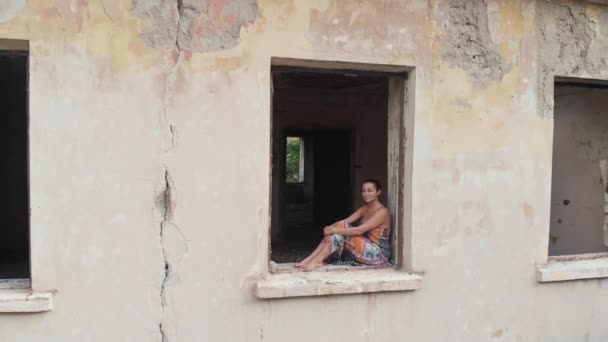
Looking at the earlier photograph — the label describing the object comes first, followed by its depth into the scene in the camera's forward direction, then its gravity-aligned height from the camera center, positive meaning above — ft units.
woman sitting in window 12.80 -2.23
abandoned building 9.93 -0.36
